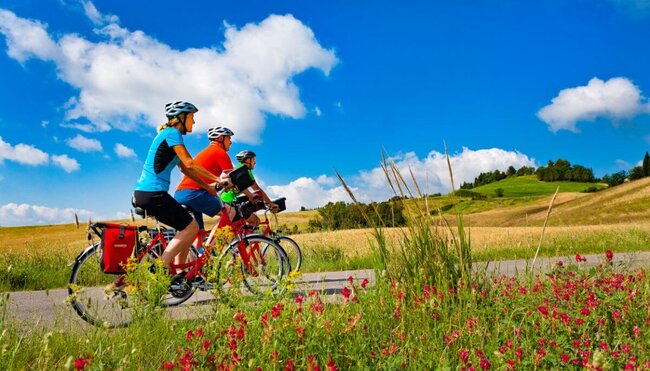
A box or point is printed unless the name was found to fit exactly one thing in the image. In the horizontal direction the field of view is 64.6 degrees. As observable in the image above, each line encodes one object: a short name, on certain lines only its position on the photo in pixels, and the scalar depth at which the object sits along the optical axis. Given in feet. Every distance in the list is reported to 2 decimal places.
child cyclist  25.45
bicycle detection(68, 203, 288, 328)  14.09
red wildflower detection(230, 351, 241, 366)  8.98
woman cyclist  18.62
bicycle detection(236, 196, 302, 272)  24.86
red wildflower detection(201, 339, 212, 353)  9.87
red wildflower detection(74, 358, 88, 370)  7.84
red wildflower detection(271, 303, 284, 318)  10.48
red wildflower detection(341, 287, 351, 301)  12.17
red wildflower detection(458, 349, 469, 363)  9.33
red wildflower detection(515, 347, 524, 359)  9.53
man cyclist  22.56
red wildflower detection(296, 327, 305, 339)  10.44
